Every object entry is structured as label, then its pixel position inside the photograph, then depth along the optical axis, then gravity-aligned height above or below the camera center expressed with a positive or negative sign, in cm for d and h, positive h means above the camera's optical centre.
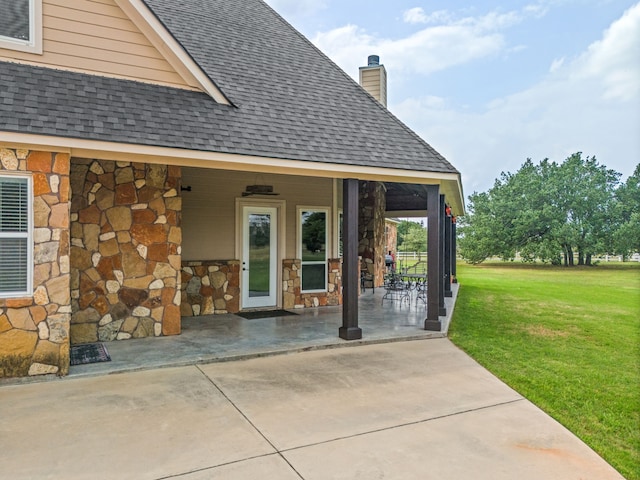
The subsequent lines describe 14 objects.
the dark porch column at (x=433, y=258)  731 -17
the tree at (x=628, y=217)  3022 +215
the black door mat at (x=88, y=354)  538 -135
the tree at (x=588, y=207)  3130 +287
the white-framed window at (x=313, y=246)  953 +2
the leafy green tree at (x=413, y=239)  4450 +82
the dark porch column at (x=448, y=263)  1228 -44
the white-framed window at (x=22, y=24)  524 +260
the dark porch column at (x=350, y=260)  667 -19
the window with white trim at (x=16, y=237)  472 +9
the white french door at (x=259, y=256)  895 -19
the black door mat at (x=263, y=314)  843 -128
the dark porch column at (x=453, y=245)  1510 +8
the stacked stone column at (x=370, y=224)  1327 +68
